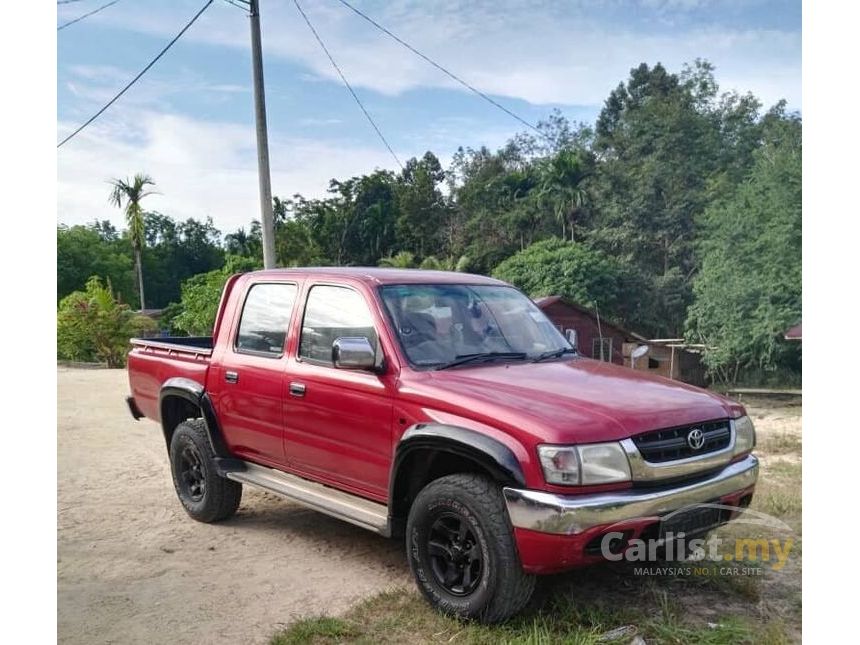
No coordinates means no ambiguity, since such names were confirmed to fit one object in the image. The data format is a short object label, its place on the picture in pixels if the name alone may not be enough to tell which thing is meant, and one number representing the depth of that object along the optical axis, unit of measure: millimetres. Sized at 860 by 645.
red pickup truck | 3395
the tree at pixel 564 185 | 42406
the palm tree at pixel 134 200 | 40250
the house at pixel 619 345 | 25938
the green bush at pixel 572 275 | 33278
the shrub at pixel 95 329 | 22688
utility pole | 11000
